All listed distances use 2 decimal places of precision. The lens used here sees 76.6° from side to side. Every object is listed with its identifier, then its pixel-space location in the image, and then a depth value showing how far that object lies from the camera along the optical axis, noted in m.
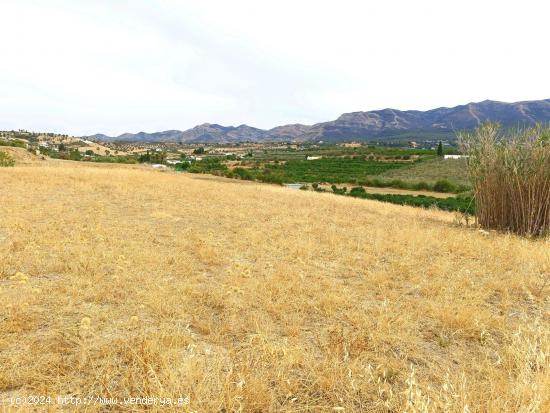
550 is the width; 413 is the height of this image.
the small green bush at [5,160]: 31.25
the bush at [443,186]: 68.67
